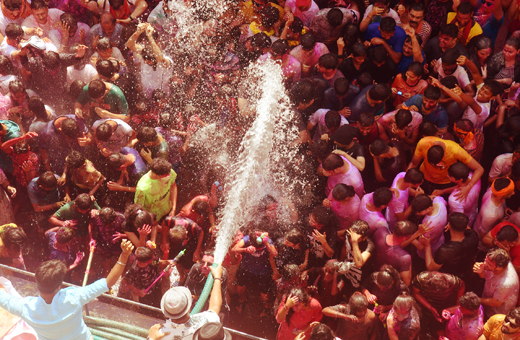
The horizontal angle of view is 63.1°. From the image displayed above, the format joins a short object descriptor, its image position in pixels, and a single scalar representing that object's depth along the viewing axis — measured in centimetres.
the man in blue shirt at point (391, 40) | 653
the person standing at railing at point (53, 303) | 351
